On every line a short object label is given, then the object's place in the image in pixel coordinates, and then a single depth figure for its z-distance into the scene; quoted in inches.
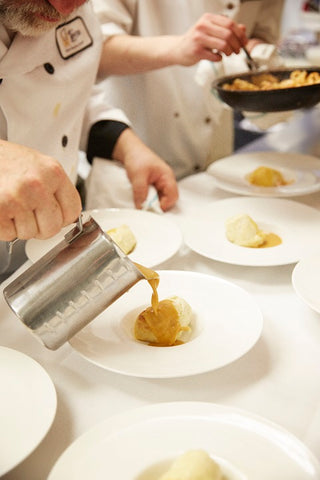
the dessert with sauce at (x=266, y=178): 68.0
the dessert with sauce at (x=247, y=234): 53.6
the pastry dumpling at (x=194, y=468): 26.4
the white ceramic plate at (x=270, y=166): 65.4
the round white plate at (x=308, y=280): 41.8
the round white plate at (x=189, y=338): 35.4
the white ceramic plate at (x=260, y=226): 50.1
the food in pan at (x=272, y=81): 60.9
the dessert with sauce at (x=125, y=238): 53.1
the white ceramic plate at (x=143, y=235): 51.4
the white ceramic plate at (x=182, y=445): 27.2
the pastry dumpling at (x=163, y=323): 39.3
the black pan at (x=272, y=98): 56.2
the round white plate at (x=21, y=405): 28.7
